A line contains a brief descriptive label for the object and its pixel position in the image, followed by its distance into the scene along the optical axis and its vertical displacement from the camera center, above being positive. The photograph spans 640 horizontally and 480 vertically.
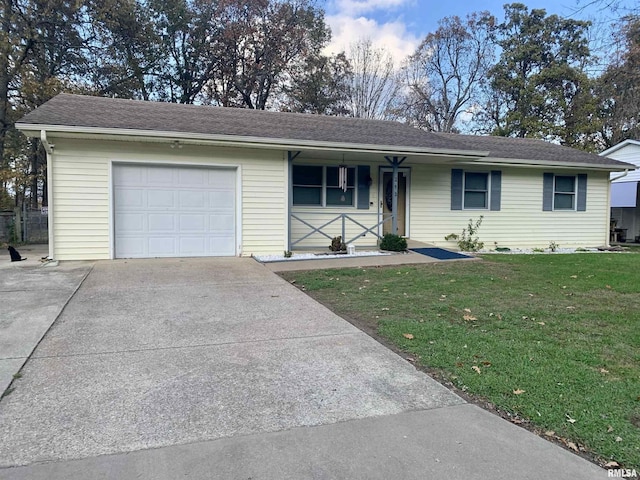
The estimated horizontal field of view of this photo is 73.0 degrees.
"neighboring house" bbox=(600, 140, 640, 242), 17.67 +0.98
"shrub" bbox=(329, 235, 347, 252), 11.15 -0.73
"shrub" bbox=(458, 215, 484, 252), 12.80 -0.60
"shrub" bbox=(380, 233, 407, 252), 11.09 -0.64
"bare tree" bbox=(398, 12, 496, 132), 29.16 +10.29
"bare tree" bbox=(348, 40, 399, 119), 26.12 +8.52
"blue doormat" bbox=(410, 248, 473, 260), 10.51 -0.87
